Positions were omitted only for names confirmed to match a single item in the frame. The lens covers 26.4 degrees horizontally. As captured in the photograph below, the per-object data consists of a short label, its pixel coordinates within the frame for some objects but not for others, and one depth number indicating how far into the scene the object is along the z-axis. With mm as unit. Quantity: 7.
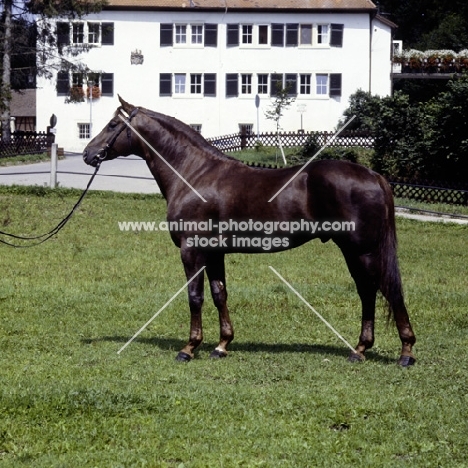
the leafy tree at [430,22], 66875
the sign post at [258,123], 56906
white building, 58031
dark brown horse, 9719
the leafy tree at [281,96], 42038
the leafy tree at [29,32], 47594
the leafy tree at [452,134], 30062
